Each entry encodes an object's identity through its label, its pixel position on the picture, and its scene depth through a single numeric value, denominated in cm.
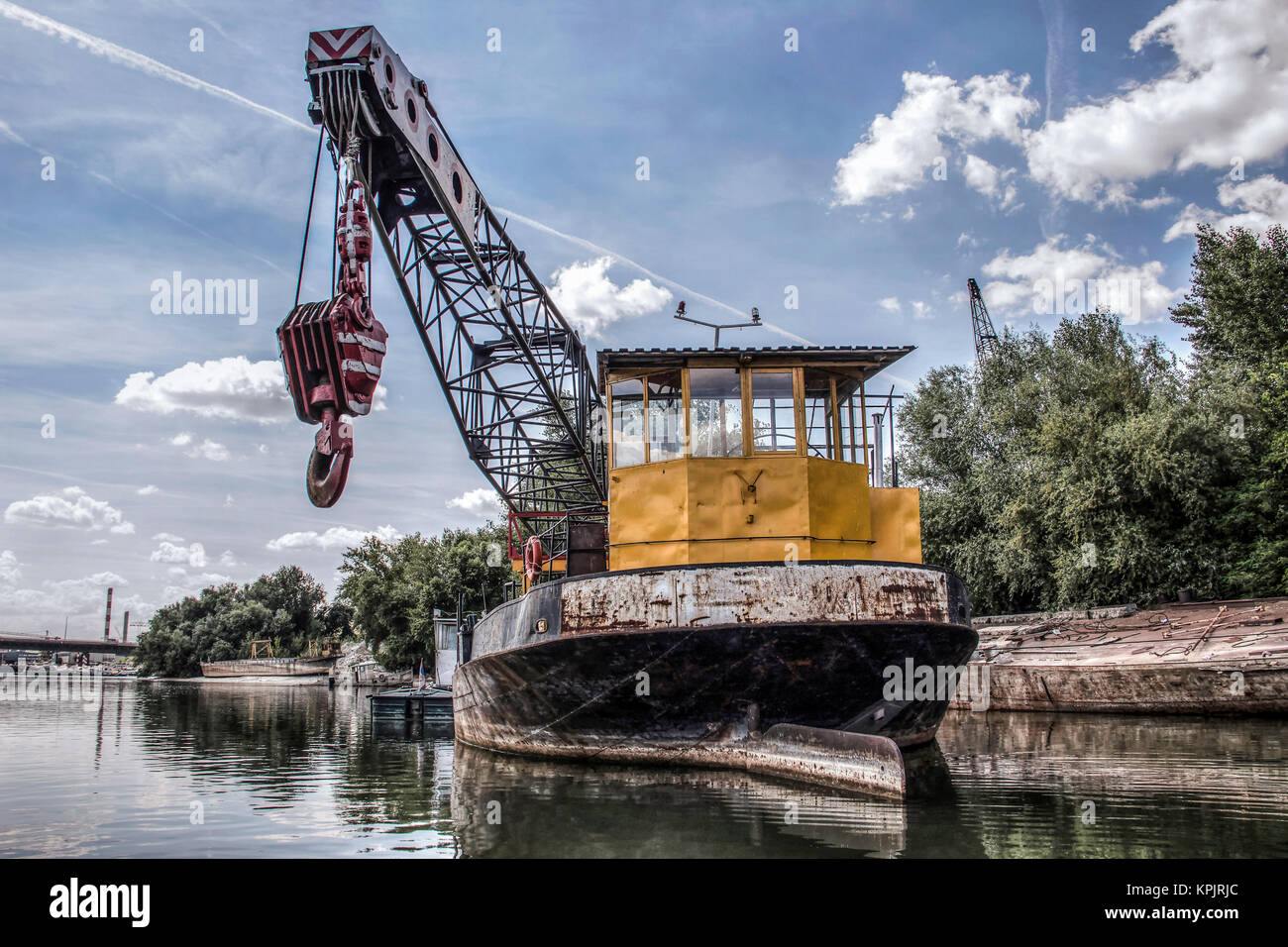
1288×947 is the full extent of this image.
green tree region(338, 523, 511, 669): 4412
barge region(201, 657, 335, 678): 7325
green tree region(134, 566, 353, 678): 8588
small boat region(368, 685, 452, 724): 2112
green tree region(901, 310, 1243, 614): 2153
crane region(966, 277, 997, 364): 5672
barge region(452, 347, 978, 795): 829
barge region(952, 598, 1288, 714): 1388
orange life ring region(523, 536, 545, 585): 1435
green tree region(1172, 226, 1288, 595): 2062
